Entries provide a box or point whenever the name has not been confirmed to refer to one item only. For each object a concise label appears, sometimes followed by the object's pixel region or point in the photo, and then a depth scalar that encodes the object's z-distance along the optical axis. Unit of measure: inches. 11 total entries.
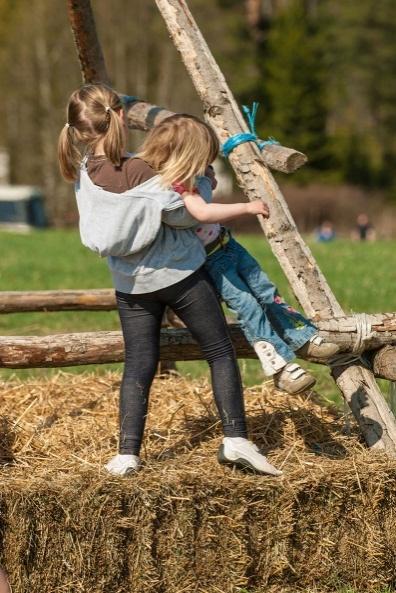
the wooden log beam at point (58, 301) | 614.9
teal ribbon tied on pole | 449.2
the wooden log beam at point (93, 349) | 430.6
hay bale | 369.4
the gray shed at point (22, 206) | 4429.2
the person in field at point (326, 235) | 2358.5
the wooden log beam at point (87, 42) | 564.3
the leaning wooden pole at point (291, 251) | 426.7
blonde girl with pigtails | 391.0
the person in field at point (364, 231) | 2611.7
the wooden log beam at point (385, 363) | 422.4
